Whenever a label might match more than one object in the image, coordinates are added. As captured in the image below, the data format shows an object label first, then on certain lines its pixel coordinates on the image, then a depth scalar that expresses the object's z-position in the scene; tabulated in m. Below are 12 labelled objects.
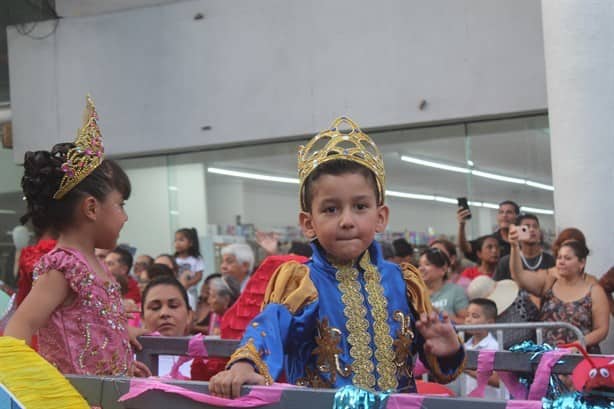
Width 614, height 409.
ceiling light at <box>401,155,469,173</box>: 11.57
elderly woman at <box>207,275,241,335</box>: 7.42
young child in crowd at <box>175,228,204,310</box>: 9.98
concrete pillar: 7.52
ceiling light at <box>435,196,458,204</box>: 11.62
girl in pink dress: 3.59
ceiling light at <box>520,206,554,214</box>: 10.76
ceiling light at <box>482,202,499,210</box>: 11.20
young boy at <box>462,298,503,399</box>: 6.38
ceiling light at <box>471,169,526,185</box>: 11.11
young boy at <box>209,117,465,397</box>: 3.12
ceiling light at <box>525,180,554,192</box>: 10.92
